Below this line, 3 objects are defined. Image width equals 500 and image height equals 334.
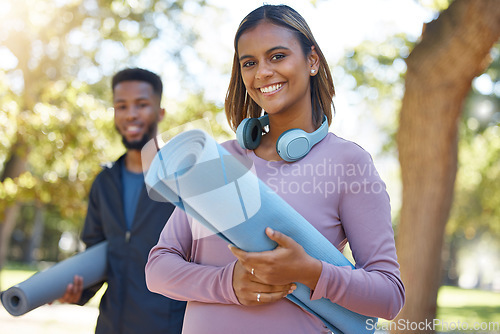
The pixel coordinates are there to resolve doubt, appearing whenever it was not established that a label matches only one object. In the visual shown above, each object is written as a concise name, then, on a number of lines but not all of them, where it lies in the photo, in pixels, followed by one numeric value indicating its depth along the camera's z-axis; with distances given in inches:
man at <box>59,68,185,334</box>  106.4
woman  53.6
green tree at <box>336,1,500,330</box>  208.7
